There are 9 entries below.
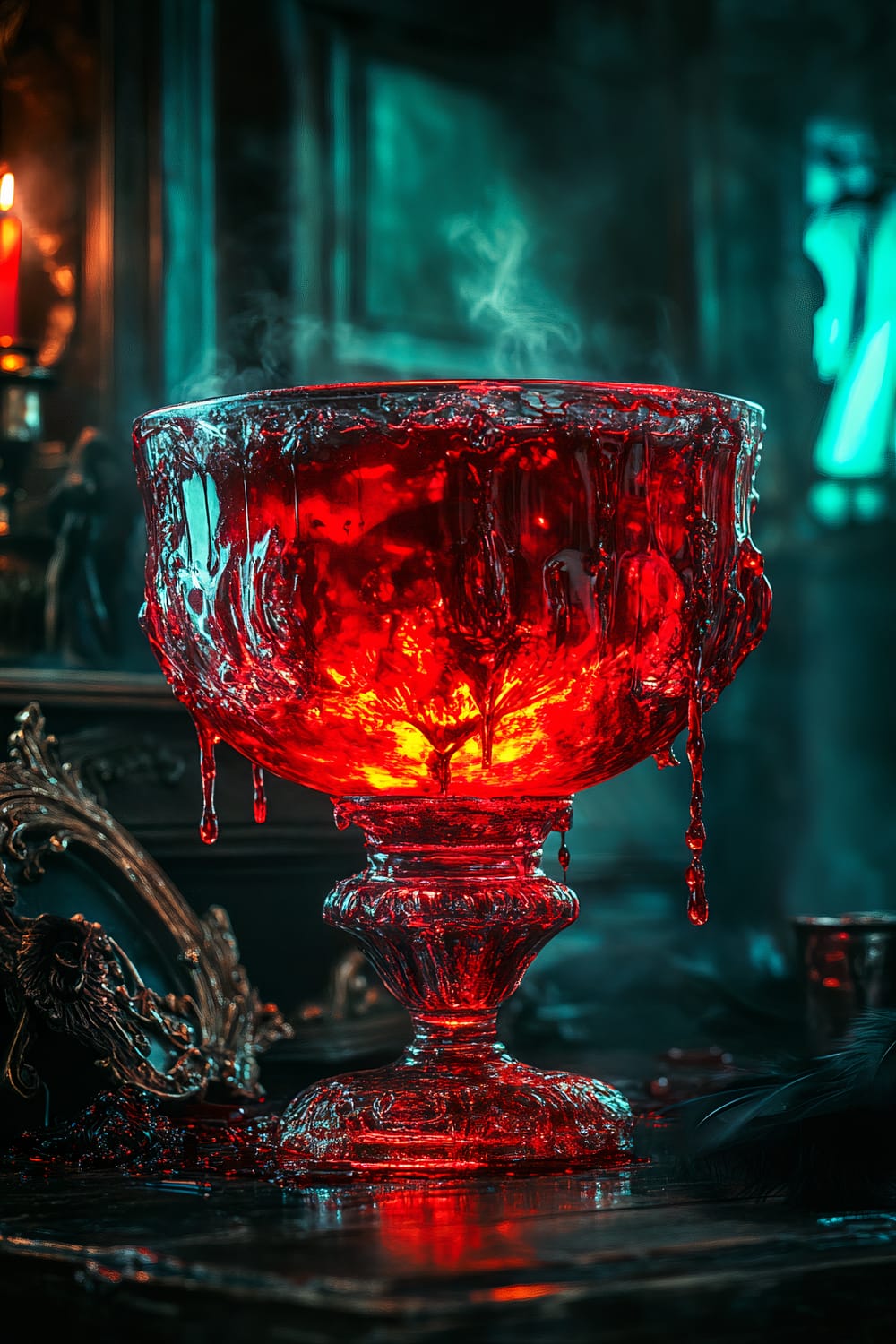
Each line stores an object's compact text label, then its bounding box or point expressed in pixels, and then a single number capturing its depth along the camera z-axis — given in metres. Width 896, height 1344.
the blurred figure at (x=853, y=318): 3.01
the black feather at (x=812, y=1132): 1.03
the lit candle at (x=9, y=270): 1.43
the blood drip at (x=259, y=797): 1.19
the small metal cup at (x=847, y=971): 1.30
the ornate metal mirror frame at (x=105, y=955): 1.19
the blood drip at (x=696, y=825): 1.12
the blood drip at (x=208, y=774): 1.17
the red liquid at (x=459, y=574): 1.08
